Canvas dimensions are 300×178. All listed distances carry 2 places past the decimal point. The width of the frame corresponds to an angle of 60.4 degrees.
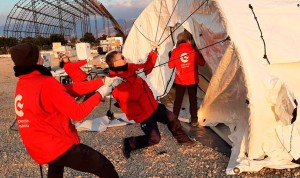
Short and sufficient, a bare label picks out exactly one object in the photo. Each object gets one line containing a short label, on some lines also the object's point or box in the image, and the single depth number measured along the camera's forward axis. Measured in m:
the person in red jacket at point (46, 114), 1.80
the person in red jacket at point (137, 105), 3.04
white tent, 2.80
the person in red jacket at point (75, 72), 5.87
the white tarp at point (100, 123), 4.51
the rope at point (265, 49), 3.04
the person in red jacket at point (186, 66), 4.08
